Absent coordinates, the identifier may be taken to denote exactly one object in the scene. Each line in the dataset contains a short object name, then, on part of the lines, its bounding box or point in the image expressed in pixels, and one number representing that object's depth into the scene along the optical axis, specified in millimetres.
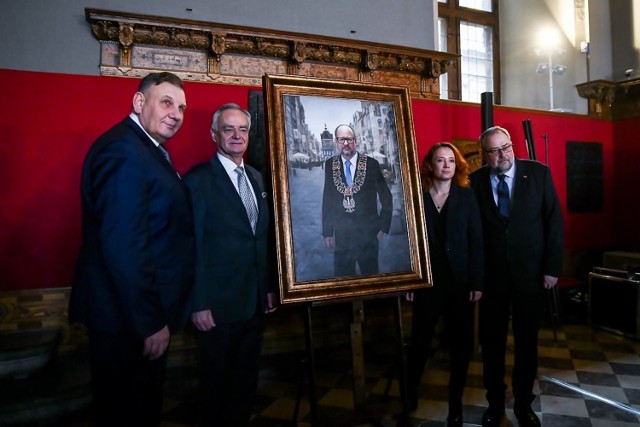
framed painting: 2066
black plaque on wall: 5648
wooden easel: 2100
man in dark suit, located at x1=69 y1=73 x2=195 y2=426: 1356
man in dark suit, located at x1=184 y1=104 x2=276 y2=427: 1925
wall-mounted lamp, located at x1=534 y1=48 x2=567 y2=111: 6059
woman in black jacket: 2342
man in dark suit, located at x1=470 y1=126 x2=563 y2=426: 2332
